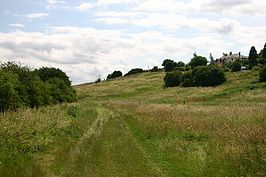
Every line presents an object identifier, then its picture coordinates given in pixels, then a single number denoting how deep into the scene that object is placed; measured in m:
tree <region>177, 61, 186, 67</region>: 159.43
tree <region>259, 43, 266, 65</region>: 120.43
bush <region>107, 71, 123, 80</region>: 188.00
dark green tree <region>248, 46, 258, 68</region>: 119.88
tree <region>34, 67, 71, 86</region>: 76.31
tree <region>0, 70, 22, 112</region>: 28.61
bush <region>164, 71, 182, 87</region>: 111.88
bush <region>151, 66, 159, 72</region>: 177.98
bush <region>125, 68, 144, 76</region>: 187.75
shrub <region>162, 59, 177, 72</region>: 164.50
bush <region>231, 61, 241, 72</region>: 117.44
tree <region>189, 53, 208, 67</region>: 149.00
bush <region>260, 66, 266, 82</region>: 84.84
